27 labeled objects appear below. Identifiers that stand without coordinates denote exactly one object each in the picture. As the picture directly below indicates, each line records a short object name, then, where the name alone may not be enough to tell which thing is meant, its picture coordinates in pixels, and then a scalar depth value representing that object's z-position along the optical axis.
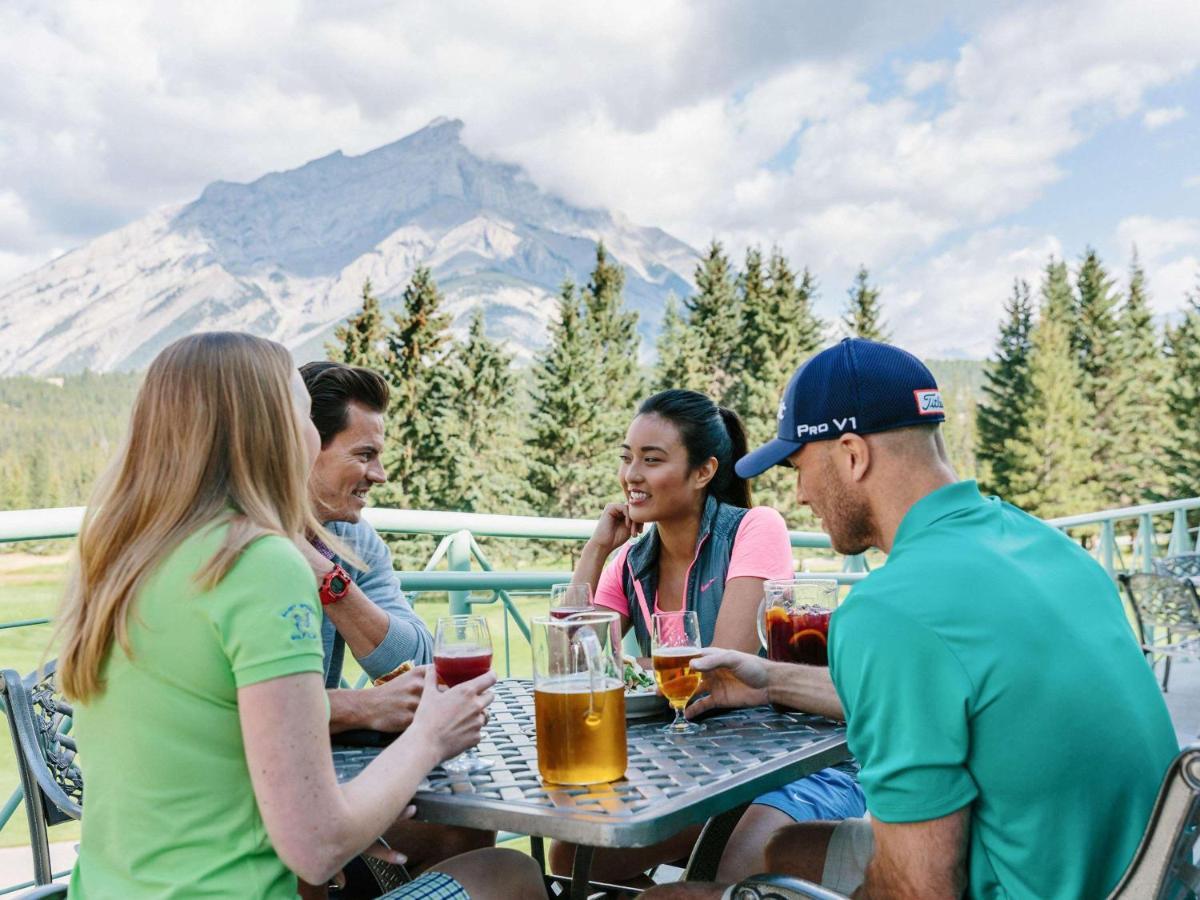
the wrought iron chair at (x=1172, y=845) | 1.08
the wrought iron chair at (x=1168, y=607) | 6.10
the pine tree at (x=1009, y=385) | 37.44
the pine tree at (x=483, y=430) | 32.66
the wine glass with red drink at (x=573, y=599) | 2.19
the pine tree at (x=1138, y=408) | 37.84
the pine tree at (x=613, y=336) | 34.75
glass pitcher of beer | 1.42
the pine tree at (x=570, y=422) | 33.56
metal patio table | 1.31
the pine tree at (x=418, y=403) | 31.97
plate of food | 1.93
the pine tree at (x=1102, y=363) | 38.03
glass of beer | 1.83
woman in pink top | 2.49
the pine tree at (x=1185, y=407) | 35.44
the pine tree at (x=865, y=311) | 36.72
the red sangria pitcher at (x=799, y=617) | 2.00
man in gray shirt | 1.79
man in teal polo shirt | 1.20
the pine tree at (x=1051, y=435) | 37.00
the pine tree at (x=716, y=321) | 34.97
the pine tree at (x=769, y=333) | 35.19
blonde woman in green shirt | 1.21
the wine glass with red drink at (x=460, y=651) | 1.68
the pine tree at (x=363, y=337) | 30.75
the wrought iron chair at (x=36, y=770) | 1.68
